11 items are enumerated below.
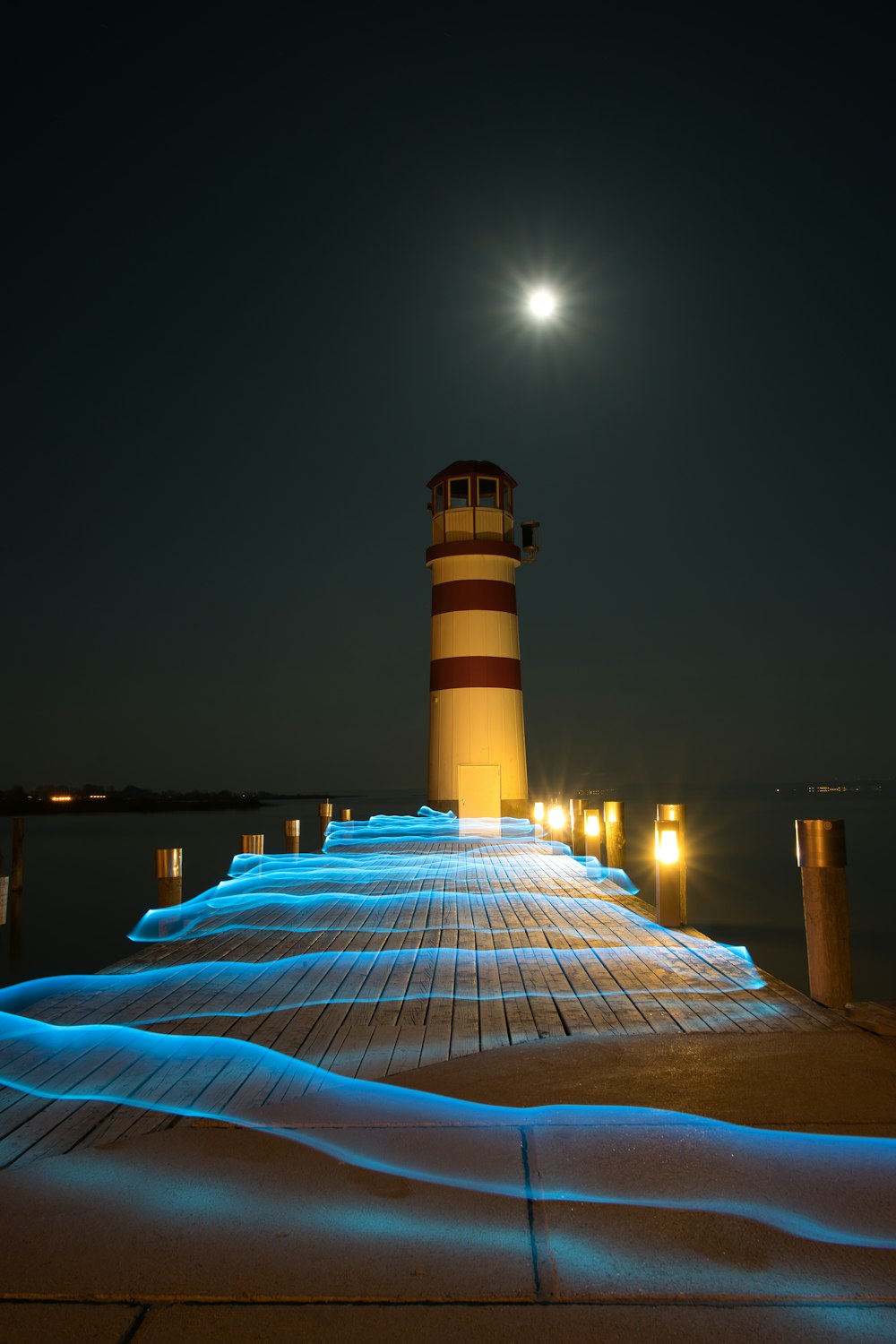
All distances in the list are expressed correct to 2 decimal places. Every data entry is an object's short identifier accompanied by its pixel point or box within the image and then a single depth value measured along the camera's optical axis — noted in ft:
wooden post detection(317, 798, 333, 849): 69.62
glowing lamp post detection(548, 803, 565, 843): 57.21
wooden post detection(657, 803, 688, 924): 25.17
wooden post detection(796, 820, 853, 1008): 15.94
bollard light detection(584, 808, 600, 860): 44.98
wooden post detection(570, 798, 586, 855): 48.06
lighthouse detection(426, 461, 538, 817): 68.28
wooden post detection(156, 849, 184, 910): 32.99
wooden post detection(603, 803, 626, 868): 38.04
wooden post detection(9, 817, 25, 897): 65.62
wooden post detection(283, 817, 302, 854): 55.42
